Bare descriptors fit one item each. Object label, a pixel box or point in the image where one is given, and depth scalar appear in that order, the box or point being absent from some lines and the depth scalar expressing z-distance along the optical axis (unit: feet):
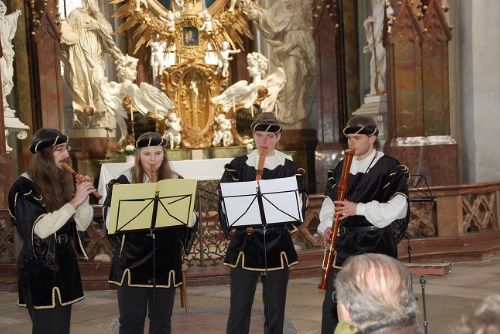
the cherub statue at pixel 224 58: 52.44
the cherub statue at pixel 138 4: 52.70
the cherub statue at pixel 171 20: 51.78
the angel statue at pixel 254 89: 51.67
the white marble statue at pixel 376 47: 44.37
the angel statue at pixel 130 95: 51.03
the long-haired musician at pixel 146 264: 17.42
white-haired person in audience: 9.03
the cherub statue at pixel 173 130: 50.21
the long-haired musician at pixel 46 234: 16.33
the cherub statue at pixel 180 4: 52.44
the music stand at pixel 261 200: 18.24
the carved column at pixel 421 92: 41.19
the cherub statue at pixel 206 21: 51.85
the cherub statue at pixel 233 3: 53.47
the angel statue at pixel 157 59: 51.88
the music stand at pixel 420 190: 33.03
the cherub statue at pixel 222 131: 51.06
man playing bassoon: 17.97
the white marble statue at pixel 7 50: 42.63
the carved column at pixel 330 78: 50.67
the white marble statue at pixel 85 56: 51.16
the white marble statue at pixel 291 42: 52.31
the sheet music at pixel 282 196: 18.28
